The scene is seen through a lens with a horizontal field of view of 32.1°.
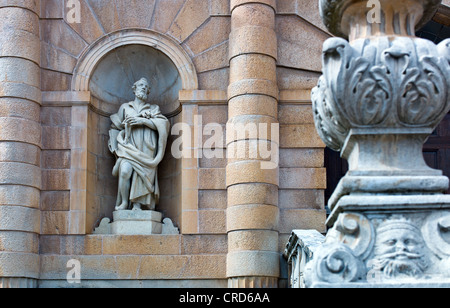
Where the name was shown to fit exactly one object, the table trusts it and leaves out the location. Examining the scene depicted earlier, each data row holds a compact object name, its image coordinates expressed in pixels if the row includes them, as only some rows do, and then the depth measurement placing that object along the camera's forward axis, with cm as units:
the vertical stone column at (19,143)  1181
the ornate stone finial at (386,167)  391
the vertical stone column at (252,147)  1177
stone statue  1266
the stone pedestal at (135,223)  1241
